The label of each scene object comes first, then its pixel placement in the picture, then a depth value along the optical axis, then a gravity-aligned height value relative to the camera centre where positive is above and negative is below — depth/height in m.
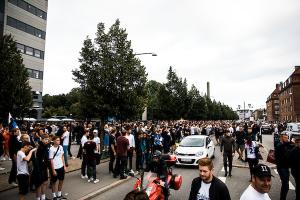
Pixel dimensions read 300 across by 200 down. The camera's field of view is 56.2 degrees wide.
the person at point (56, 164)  7.89 -1.32
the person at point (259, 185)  3.44 -0.81
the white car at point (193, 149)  14.16 -1.61
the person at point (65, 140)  14.26 -1.12
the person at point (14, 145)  10.46 -1.05
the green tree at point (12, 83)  20.94 +2.66
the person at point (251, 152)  10.77 -1.28
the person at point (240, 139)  16.31 -1.15
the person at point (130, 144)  12.82 -1.17
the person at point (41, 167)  7.50 -1.38
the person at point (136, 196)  2.61 -0.72
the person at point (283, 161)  7.67 -1.14
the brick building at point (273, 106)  124.19 +6.43
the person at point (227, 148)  12.09 -1.25
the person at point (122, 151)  11.25 -1.31
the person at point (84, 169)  11.39 -2.08
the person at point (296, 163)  7.31 -1.13
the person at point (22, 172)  7.10 -1.38
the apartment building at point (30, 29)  40.81 +13.66
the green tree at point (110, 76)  17.53 +2.69
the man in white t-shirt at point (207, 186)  3.98 -0.98
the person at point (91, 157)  10.54 -1.46
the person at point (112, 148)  12.09 -1.29
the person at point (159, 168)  7.09 -1.25
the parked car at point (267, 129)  46.78 -1.59
